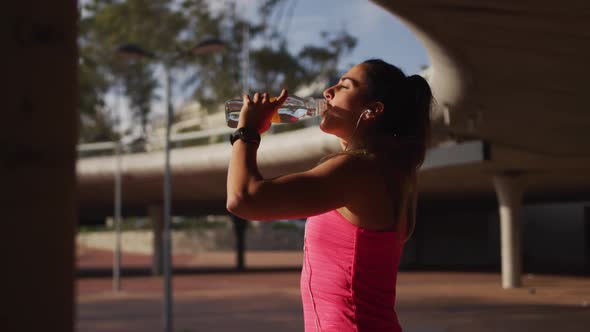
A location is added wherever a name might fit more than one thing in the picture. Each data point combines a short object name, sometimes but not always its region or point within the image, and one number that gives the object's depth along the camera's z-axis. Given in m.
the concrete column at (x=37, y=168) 1.06
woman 1.83
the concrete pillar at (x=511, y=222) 21.89
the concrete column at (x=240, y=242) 35.53
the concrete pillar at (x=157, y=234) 32.91
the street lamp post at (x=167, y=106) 12.77
